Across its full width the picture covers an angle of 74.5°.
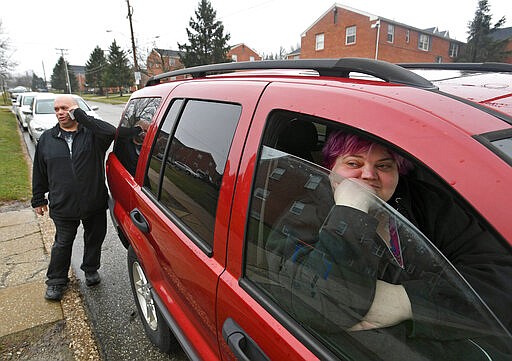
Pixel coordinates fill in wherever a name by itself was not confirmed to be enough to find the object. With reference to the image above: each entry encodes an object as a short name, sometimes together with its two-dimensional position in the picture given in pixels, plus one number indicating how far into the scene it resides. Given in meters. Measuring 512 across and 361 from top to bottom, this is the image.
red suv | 0.79
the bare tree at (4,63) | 29.81
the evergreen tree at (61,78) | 71.43
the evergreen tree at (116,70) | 56.25
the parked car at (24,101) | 14.63
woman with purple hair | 0.82
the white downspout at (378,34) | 28.05
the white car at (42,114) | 9.98
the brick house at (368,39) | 29.19
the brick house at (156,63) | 46.63
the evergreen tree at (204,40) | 38.53
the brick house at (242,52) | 54.84
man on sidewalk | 2.81
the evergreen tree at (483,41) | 28.95
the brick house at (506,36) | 29.67
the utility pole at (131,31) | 26.73
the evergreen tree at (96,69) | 62.88
